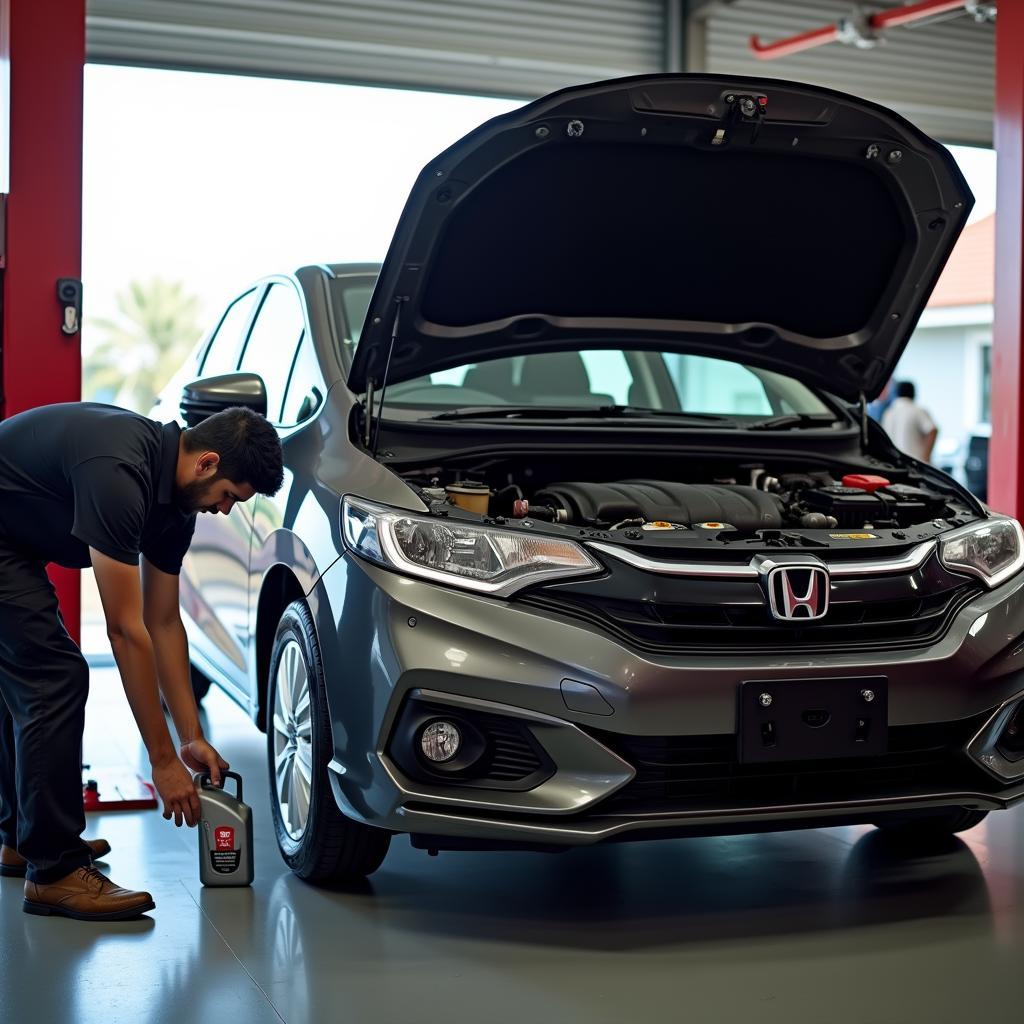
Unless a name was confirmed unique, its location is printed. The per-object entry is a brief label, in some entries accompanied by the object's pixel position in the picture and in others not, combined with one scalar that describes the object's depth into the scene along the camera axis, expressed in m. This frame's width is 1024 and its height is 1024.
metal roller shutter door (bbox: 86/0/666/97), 8.84
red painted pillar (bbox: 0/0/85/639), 4.31
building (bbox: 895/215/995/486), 24.08
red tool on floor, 4.32
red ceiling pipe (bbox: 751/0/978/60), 9.77
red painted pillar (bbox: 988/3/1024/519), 6.40
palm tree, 35.00
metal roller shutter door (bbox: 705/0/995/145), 10.31
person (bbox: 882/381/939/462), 9.95
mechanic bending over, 3.16
